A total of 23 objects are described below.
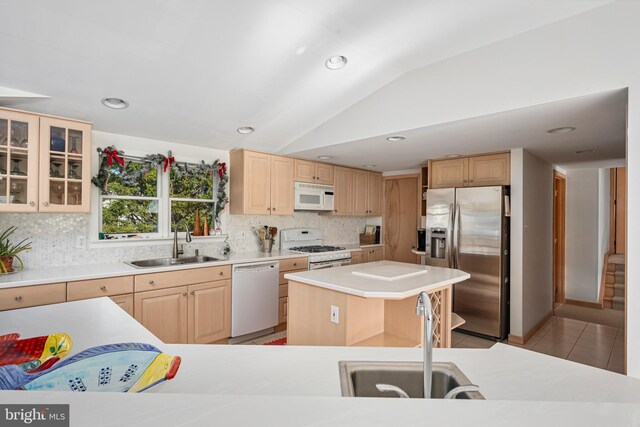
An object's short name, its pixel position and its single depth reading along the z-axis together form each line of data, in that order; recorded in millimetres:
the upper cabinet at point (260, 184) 3898
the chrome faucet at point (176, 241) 3537
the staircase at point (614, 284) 5180
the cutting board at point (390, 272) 2348
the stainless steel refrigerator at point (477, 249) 3664
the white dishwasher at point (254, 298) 3490
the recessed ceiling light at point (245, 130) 3482
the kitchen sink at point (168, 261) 3310
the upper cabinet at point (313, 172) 4453
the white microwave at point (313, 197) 4441
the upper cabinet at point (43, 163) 2471
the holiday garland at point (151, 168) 3188
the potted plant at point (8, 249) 2551
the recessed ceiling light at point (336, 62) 2539
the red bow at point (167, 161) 3584
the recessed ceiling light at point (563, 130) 2757
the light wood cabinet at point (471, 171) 3766
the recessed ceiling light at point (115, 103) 2650
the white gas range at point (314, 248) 4246
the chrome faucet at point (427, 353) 1002
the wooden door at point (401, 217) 5406
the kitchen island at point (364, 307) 2170
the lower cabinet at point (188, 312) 2922
